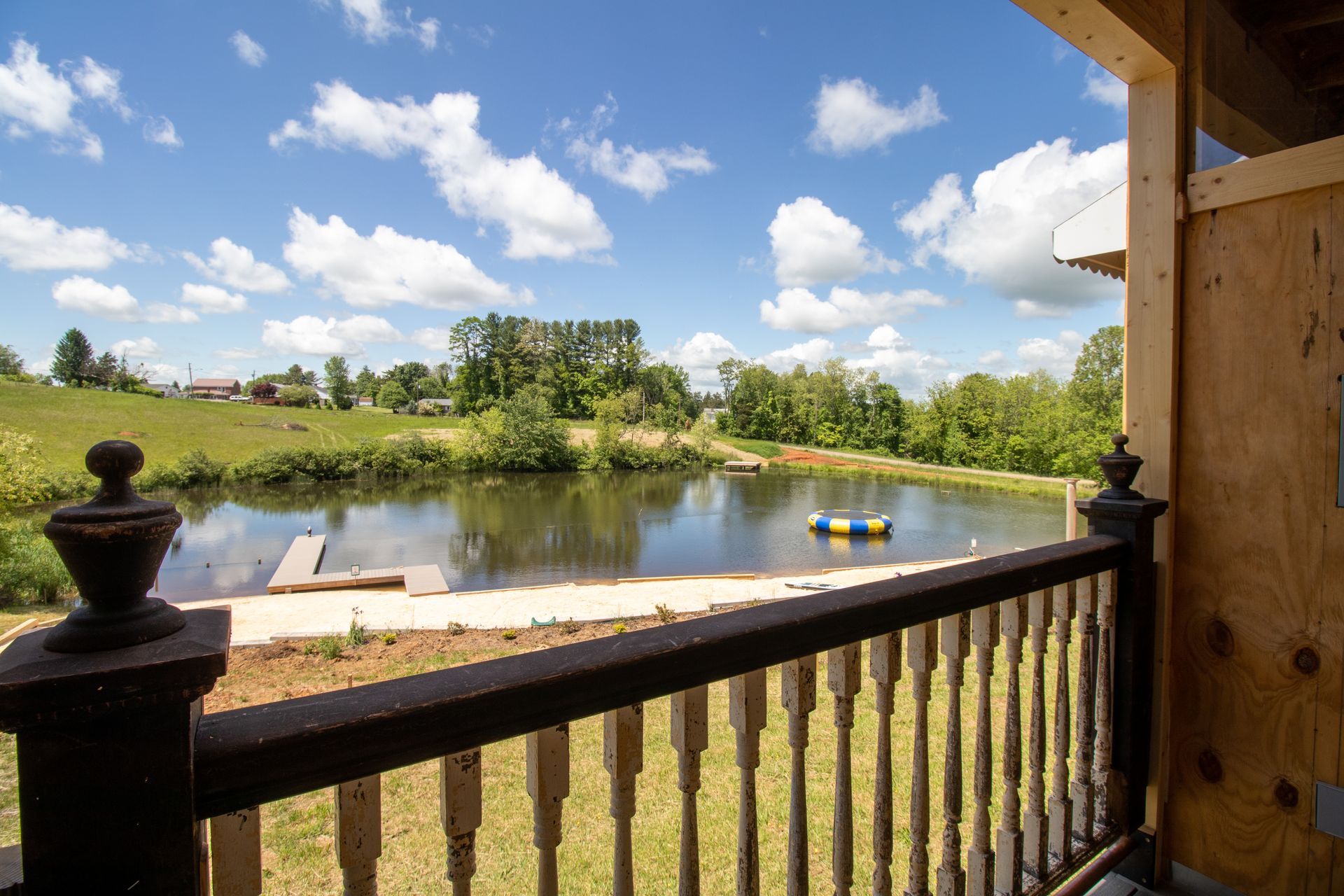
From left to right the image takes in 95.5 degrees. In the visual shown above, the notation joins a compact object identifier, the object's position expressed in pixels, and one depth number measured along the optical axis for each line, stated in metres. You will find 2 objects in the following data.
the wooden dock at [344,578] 12.14
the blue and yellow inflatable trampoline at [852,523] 19.48
